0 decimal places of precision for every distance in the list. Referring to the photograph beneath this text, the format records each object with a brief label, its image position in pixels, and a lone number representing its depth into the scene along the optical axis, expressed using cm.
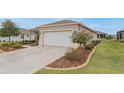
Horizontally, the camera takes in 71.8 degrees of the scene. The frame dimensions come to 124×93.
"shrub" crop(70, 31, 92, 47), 778
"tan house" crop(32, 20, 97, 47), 875
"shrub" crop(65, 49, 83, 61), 535
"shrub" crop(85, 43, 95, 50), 816
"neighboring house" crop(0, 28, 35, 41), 1075
